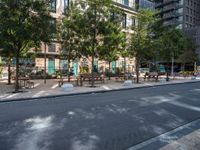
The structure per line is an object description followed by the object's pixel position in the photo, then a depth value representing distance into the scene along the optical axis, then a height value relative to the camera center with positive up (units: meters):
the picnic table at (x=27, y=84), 10.40 -1.07
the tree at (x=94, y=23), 10.97 +3.63
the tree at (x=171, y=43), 16.88 +3.27
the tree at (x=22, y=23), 8.07 +2.74
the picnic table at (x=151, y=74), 16.43 -0.45
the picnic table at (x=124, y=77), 15.73 -0.75
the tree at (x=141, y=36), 14.48 +3.51
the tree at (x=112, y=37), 11.21 +2.66
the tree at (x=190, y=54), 34.91 +4.03
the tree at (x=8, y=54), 9.07 +1.09
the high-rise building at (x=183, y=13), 48.89 +20.40
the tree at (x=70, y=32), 11.62 +3.43
